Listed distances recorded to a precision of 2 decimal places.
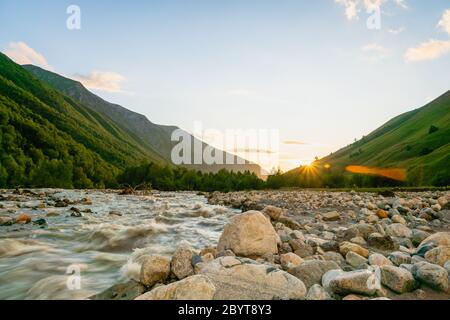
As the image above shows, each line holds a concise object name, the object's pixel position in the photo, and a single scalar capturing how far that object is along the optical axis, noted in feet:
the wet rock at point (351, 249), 21.65
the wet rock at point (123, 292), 17.17
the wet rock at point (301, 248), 22.88
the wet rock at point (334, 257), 21.16
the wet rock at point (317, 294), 14.12
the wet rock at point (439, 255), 18.62
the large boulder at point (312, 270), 16.60
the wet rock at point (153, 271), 17.92
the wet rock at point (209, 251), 22.16
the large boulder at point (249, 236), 21.95
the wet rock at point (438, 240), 20.70
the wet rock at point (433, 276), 15.30
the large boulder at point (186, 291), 13.50
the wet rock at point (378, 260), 18.89
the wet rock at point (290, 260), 19.27
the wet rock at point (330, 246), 23.81
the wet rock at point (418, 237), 26.55
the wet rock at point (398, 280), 15.49
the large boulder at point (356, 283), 14.14
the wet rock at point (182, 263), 17.88
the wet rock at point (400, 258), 19.49
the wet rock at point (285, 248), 23.61
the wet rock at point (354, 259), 19.90
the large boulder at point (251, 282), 14.20
